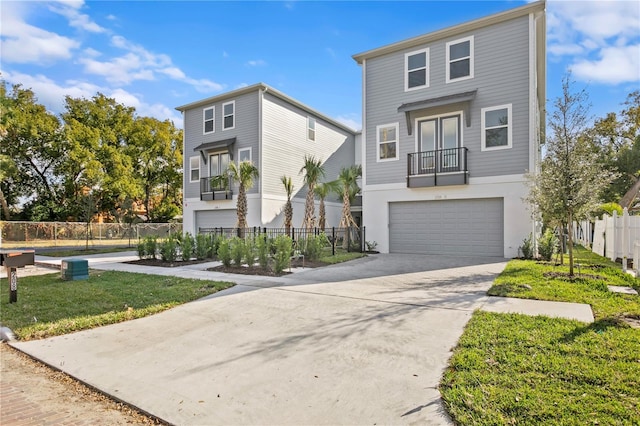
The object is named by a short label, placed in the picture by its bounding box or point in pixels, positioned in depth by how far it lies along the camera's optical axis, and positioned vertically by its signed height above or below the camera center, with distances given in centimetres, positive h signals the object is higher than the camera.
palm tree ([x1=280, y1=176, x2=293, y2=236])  1586 -22
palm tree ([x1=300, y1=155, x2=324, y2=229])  1628 +119
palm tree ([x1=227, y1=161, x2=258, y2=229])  1619 +140
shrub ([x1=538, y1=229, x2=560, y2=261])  1178 -124
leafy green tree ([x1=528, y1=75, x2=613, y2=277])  805 +95
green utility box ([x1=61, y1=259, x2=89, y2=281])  919 -154
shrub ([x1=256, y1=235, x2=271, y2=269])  1012 -121
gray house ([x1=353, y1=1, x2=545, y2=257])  1257 +292
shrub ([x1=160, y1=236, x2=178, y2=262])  1220 -137
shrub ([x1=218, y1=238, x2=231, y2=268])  1069 -132
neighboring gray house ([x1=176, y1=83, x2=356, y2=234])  1867 +353
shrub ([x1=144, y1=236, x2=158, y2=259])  1298 -131
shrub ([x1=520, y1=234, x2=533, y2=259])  1210 -131
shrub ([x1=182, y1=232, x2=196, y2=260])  1229 -127
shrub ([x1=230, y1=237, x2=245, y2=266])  1059 -128
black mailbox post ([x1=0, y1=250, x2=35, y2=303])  659 -96
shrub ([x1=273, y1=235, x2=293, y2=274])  960 -122
